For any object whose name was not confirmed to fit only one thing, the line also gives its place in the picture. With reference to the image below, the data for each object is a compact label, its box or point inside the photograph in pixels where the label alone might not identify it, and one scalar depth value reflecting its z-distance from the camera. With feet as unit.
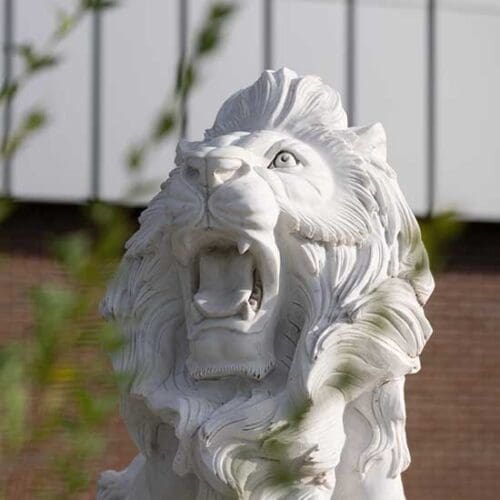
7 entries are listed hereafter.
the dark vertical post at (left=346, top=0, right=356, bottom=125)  50.65
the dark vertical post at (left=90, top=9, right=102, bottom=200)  48.14
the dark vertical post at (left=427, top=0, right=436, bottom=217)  50.19
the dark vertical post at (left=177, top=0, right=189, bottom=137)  49.01
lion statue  15.31
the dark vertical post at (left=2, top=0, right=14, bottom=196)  46.60
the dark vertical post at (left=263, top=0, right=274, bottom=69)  49.75
